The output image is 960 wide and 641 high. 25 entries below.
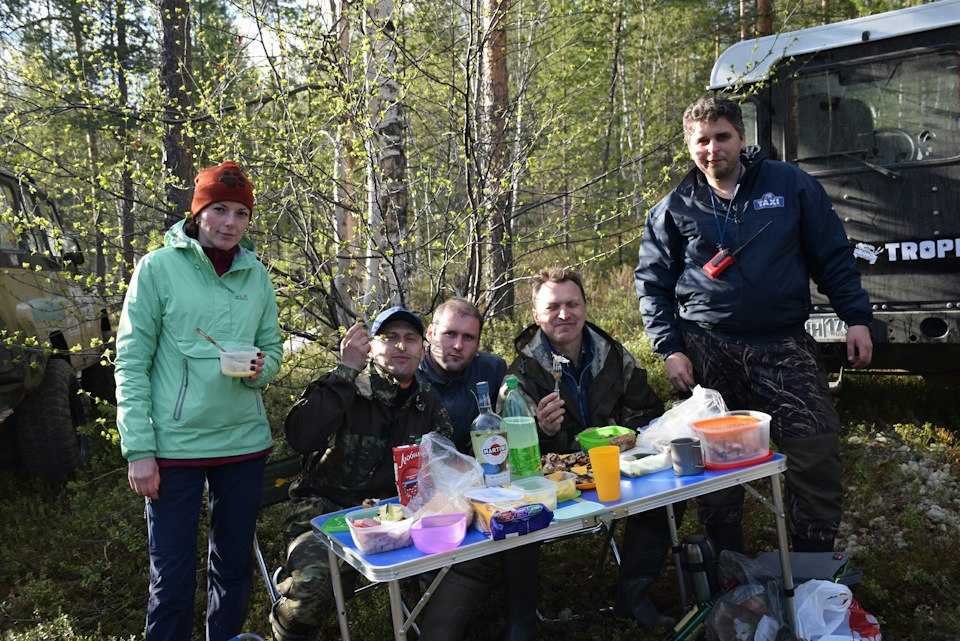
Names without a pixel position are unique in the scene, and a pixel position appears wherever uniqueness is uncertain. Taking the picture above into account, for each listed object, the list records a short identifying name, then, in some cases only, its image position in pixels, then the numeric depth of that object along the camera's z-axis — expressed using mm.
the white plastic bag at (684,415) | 2689
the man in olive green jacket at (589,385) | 3049
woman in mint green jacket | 2414
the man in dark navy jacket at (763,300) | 2939
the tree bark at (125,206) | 3895
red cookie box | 2377
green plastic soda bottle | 2471
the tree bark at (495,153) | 3896
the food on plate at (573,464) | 2459
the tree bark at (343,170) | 3691
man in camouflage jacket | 2654
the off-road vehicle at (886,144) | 4520
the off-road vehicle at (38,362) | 4223
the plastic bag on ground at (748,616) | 2576
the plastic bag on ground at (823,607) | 2598
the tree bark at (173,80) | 5301
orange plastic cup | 2252
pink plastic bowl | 1956
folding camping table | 1918
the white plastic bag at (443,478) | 2123
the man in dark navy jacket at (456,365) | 3059
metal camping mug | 2428
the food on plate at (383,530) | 1992
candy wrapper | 1975
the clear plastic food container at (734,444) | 2480
